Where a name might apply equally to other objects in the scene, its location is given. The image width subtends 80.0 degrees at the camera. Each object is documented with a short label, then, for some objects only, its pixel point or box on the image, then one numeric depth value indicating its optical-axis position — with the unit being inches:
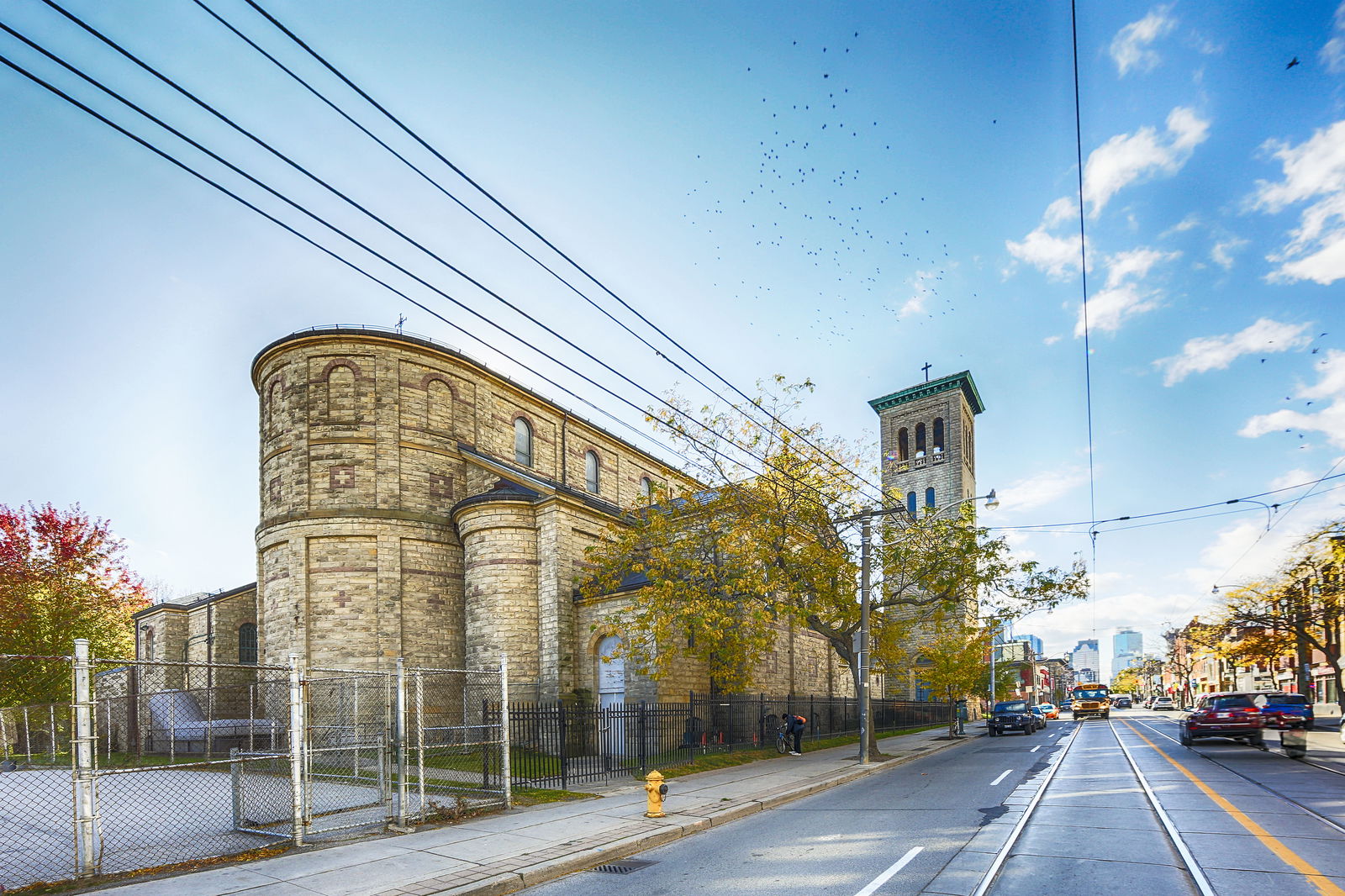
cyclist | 976.9
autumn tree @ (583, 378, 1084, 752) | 874.8
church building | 1122.7
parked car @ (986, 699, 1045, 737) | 1461.6
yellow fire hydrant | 485.7
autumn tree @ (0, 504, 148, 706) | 1326.3
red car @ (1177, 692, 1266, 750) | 895.7
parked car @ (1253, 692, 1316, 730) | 861.3
